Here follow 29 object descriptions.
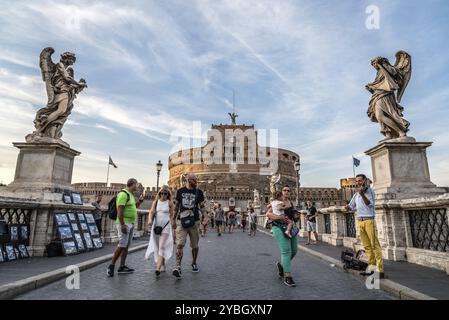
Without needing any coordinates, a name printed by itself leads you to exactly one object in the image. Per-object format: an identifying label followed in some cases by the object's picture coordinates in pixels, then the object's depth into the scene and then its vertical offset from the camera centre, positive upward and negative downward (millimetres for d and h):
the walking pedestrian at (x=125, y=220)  5230 -178
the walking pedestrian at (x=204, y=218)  6082 -151
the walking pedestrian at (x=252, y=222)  17409 -648
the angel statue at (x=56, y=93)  8331 +3638
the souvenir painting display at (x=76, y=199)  8428 +355
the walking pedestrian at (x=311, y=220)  11391 -326
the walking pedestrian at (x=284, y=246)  4609 -599
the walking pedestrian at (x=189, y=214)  5435 -57
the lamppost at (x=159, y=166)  18878 +3013
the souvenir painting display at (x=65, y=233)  7206 -598
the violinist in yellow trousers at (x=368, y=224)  4797 -203
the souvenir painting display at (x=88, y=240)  8212 -887
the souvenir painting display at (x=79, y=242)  7777 -881
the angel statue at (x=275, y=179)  23738 +2831
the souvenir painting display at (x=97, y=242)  8595 -1002
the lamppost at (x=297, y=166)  20633 +3380
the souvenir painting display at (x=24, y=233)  6847 -574
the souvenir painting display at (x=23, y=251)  6649 -985
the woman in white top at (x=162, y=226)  5430 -321
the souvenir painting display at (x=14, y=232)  6491 -524
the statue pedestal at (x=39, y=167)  7734 +1208
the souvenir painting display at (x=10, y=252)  6161 -950
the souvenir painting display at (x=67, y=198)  7887 +330
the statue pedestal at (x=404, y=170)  7141 +1116
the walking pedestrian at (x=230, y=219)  20062 -550
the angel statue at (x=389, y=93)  7891 +3475
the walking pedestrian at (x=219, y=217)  16672 -345
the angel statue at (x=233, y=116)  93731 +31836
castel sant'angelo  76688 +15190
